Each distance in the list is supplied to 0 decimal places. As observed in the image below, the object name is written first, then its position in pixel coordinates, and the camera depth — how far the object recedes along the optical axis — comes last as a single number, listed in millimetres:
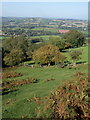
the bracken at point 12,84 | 18391
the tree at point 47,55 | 36719
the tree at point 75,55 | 37497
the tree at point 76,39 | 69100
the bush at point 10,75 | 25567
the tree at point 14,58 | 39438
